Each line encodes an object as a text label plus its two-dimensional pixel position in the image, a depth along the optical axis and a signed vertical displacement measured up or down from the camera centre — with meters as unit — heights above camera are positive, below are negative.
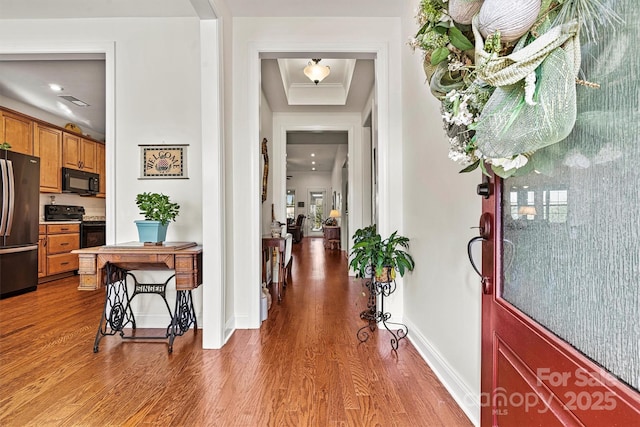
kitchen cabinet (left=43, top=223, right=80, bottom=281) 4.67 -0.49
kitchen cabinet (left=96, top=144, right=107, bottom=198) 5.87 +0.93
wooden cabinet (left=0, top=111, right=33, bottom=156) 4.22 +1.15
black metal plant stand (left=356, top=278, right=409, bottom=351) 2.50 -0.88
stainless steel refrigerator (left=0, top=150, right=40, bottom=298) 3.76 -0.08
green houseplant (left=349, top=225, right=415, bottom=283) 2.41 -0.34
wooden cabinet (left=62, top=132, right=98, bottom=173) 5.16 +1.07
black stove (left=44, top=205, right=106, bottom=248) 4.90 -0.09
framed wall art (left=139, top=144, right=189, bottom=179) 2.84 +0.47
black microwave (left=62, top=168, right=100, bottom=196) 5.07 +0.56
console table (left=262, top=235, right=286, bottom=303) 3.69 -0.50
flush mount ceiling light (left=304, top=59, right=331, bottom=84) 3.72 +1.69
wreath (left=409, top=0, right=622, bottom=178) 0.65 +0.32
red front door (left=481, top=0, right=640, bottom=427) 0.59 -0.12
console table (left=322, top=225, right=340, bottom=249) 9.30 -0.71
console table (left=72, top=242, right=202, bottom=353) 2.28 -0.42
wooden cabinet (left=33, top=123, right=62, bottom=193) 4.71 +0.92
